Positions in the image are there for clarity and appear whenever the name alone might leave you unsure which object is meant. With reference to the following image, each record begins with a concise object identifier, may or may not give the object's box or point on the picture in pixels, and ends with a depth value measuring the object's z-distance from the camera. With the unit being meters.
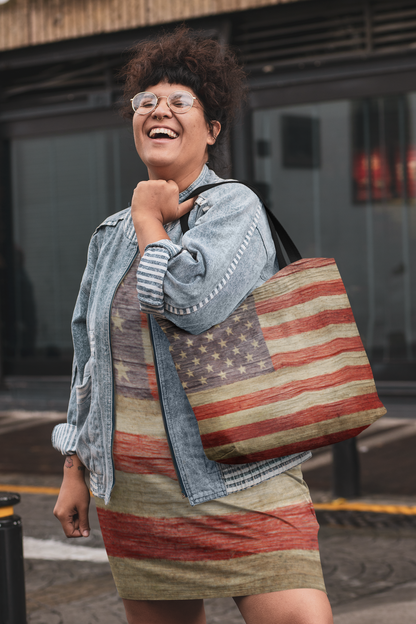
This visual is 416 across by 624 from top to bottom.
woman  1.81
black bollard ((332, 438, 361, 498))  5.72
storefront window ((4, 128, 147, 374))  10.73
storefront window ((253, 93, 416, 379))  9.04
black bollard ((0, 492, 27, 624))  2.93
